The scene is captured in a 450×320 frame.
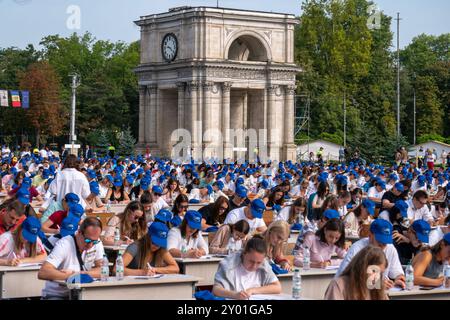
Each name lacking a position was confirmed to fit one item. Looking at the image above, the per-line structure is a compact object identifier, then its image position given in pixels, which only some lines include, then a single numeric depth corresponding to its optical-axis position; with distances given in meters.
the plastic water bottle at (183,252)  15.38
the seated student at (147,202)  18.72
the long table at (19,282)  13.57
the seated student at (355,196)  24.96
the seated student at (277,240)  14.38
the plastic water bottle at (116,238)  16.66
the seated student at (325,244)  14.70
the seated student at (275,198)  23.77
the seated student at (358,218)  19.45
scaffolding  93.06
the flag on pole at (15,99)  76.50
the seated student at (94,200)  21.92
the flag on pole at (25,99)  77.00
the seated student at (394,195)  22.72
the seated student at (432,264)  13.25
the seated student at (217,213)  19.59
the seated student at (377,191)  28.30
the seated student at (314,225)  15.06
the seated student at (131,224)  16.56
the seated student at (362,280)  9.45
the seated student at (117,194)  26.20
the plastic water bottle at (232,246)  15.55
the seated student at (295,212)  19.69
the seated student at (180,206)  18.20
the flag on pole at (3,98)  74.50
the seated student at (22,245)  13.83
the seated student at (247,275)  11.62
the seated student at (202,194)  29.35
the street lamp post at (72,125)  59.78
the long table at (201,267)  15.15
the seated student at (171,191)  27.55
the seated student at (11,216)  14.71
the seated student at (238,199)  20.33
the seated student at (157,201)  21.23
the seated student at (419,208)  20.86
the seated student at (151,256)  13.21
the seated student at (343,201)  21.72
